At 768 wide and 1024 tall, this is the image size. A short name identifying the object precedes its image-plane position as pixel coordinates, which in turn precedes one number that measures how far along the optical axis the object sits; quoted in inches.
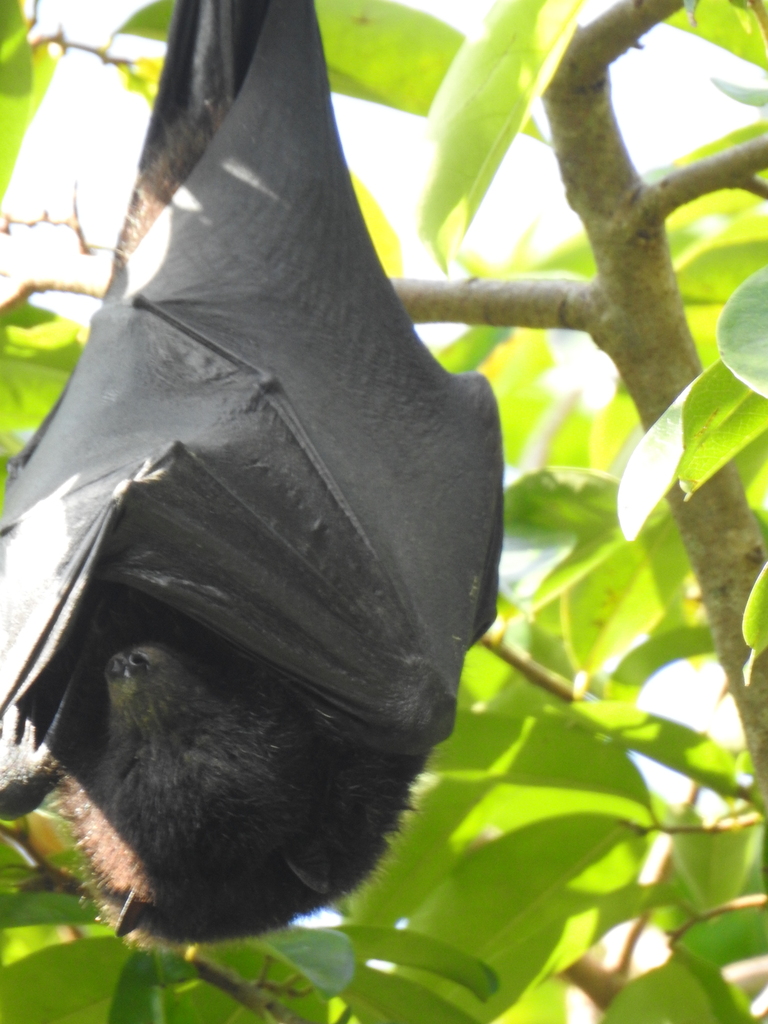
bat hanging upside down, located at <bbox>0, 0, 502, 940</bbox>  194.5
